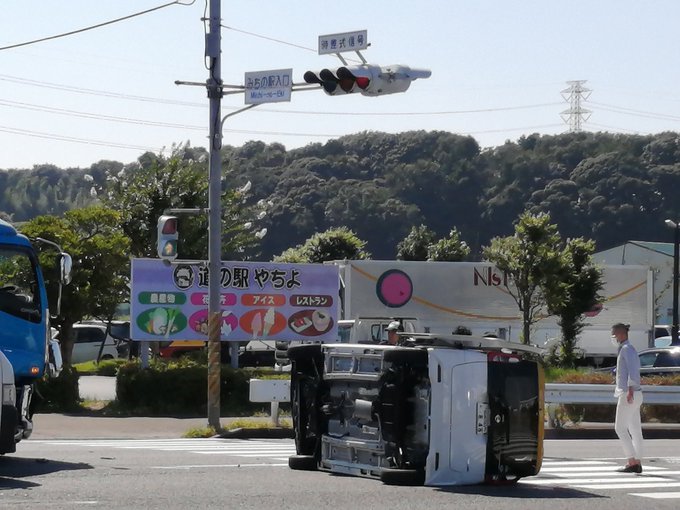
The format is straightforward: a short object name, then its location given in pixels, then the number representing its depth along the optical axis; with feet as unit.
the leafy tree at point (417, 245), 233.55
